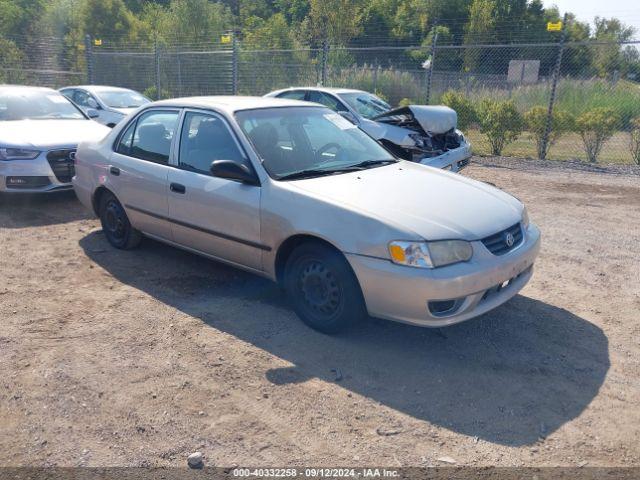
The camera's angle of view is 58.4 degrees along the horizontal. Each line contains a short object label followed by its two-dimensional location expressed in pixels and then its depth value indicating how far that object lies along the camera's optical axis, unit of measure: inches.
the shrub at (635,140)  455.2
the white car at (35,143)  282.7
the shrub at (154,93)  817.7
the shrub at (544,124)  476.4
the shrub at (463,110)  522.6
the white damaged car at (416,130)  336.8
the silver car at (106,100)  494.0
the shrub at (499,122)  489.1
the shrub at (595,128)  464.1
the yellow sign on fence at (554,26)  486.4
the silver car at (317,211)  144.3
